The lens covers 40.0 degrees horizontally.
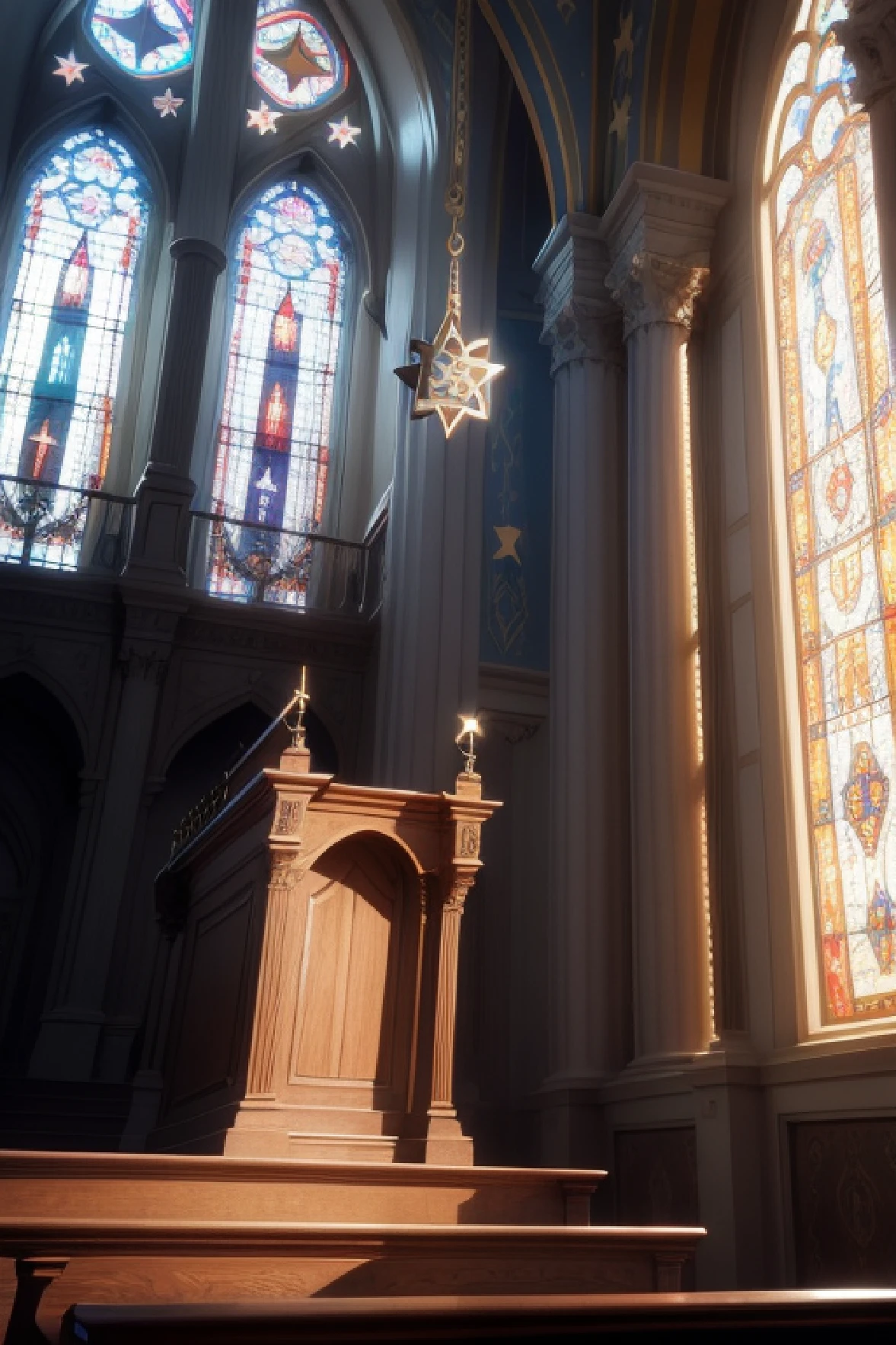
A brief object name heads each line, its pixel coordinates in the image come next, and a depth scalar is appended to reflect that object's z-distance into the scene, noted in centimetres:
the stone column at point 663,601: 677
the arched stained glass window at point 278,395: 1248
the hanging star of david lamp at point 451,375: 665
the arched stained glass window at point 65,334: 1188
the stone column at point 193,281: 1133
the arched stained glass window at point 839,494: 586
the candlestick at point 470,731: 539
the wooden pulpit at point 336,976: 477
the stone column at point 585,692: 725
